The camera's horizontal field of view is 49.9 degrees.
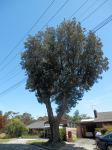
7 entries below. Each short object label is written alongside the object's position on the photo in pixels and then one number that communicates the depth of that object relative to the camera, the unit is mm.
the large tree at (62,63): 15463
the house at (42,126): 26374
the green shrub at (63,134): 18225
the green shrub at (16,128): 29654
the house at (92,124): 20679
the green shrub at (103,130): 16353
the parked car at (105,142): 9843
